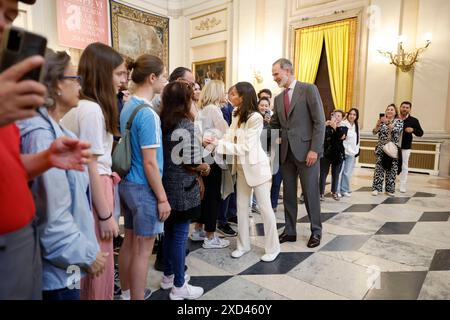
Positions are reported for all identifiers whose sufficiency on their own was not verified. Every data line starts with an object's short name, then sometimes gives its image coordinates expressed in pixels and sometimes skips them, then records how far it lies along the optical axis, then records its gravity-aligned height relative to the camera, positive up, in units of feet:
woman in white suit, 8.55 -1.02
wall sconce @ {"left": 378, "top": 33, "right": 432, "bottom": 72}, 24.12 +5.53
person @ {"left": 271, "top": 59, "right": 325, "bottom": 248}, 9.81 -0.30
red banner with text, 28.40 +9.80
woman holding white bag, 17.67 -1.12
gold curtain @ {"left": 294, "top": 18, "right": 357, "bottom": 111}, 27.76 +6.84
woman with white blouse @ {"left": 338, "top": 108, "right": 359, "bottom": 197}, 17.52 -1.75
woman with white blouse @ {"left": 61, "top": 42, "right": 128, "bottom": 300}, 4.66 -0.11
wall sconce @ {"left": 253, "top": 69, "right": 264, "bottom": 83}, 32.96 +5.14
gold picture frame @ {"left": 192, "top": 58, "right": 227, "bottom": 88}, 37.32 +6.82
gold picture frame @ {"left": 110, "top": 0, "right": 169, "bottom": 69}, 33.85 +10.75
